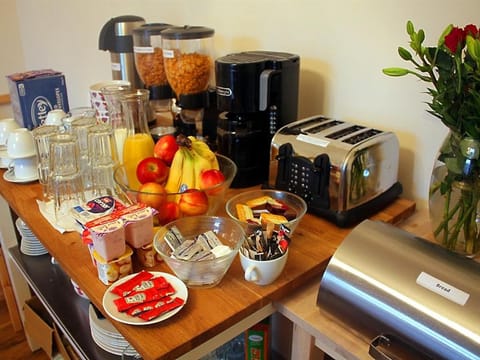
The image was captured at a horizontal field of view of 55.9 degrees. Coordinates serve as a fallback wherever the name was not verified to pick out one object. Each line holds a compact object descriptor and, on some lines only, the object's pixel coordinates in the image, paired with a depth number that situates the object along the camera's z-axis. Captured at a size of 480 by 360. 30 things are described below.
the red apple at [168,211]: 1.01
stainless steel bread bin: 0.66
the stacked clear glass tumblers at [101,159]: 1.12
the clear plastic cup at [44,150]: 1.14
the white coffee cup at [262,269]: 0.83
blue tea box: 1.50
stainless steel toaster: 1.00
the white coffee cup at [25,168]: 1.32
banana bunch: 1.06
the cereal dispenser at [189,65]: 1.34
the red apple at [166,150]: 1.13
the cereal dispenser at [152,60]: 1.50
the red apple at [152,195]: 0.99
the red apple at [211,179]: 1.03
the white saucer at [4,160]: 1.40
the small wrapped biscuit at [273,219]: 0.95
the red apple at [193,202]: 1.00
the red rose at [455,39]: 0.76
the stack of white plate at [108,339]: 1.04
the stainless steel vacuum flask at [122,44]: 1.64
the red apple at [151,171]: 1.07
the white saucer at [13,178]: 1.31
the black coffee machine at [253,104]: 1.14
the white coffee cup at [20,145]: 1.30
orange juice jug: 1.17
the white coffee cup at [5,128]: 1.45
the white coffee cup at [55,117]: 1.38
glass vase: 0.84
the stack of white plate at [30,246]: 1.46
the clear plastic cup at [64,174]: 1.10
